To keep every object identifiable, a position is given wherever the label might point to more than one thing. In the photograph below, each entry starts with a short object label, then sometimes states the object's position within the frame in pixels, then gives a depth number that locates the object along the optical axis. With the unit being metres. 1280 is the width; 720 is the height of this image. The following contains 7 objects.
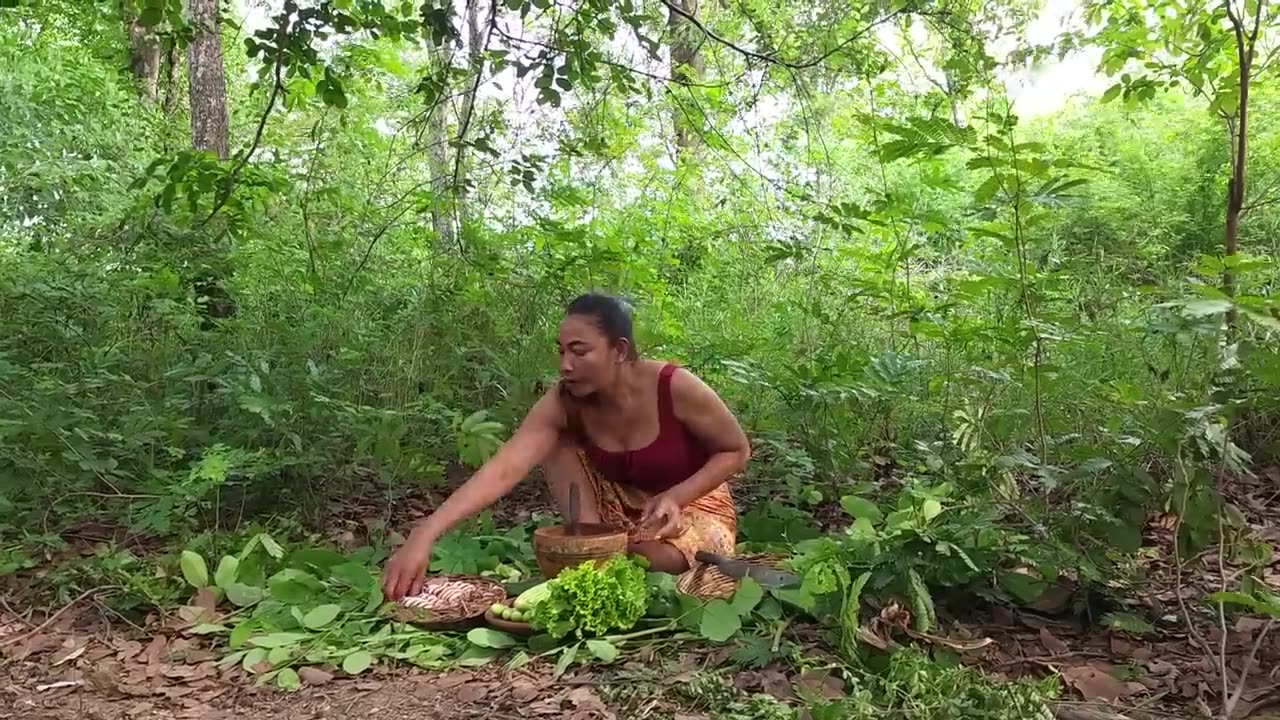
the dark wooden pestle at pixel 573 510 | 2.70
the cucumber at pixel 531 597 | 2.44
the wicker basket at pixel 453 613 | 2.52
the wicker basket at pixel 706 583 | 2.50
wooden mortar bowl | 2.54
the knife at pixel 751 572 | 2.48
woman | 2.79
